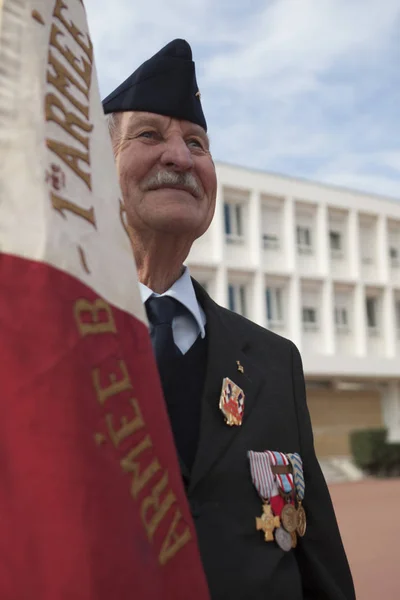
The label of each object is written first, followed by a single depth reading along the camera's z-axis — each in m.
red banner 0.66
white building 26.00
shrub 24.17
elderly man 1.34
